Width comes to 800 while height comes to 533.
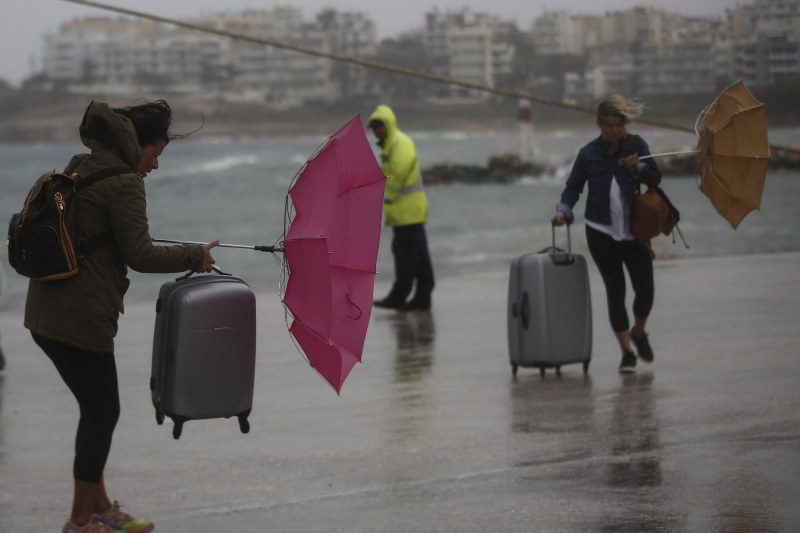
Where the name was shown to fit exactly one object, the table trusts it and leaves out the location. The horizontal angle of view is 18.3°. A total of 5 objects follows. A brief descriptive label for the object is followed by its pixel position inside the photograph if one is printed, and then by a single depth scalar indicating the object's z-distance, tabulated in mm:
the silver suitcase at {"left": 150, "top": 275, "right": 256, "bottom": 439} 8931
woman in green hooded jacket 8339
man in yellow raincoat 20049
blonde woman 13731
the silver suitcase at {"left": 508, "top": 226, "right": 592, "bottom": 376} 14156
